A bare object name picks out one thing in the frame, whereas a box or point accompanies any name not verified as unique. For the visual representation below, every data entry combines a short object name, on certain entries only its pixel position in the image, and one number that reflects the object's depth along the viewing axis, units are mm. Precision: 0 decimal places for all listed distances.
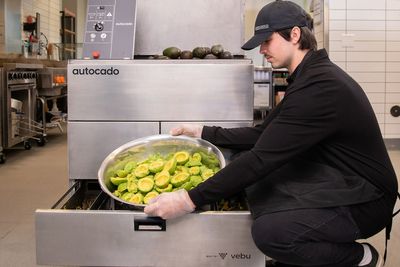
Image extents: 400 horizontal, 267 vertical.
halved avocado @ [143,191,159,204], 1712
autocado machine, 1574
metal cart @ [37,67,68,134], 6664
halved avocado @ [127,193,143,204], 1707
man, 1530
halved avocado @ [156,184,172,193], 1771
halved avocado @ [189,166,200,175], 1879
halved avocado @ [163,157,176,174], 1862
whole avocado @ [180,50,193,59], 2406
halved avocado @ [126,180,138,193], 1776
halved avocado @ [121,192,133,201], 1738
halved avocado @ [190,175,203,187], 1804
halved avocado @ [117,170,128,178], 1903
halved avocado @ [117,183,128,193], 1812
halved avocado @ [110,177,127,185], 1848
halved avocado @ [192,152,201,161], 1982
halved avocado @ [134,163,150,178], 1852
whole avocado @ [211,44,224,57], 2389
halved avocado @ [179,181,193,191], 1774
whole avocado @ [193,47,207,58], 2410
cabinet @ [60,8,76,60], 10539
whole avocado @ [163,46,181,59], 2410
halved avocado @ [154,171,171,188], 1781
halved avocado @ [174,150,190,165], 1952
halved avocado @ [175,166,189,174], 1894
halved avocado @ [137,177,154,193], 1762
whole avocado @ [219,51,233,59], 2398
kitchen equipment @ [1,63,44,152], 5367
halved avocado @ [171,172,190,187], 1792
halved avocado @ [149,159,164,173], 1872
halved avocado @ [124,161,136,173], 1937
